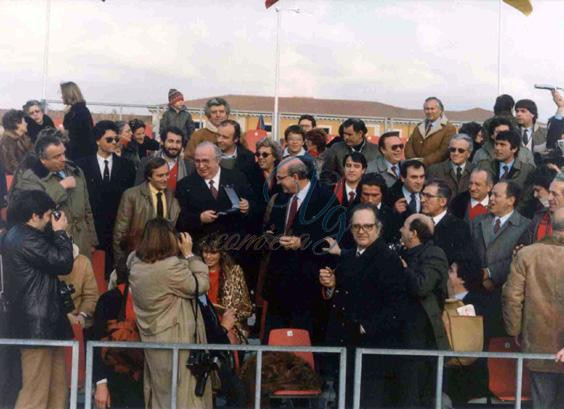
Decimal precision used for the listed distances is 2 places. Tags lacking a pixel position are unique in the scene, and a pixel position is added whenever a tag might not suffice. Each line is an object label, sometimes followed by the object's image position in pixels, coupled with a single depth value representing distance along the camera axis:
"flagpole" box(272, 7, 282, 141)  7.51
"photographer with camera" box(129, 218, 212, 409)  6.16
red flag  7.22
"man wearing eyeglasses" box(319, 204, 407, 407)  6.45
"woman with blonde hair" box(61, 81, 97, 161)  8.24
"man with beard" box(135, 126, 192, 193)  8.10
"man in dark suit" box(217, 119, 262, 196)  8.05
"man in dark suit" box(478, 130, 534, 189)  7.91
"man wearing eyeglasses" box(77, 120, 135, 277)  7.86
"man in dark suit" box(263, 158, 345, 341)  7.09
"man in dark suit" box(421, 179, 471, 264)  6.99
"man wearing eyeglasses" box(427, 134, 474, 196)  8.05
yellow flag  7.28
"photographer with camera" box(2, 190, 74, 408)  6.18
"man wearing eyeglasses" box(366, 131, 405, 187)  8.09
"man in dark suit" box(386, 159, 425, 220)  7.64
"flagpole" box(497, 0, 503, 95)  8.21
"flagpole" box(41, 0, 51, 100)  7.05
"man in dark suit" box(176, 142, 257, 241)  7.34
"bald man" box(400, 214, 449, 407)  6.57
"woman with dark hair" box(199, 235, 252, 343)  6.91
